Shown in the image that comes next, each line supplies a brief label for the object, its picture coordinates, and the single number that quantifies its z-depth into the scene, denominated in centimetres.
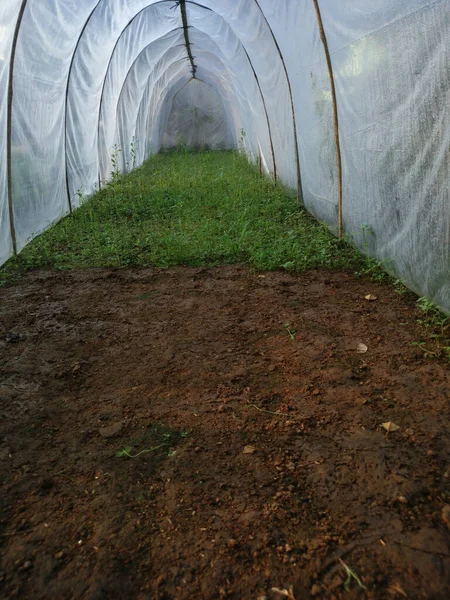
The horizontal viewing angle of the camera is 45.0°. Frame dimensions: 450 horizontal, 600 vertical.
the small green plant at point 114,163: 1052
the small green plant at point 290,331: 354
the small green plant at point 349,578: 174
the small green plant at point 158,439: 245
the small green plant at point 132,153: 1393
